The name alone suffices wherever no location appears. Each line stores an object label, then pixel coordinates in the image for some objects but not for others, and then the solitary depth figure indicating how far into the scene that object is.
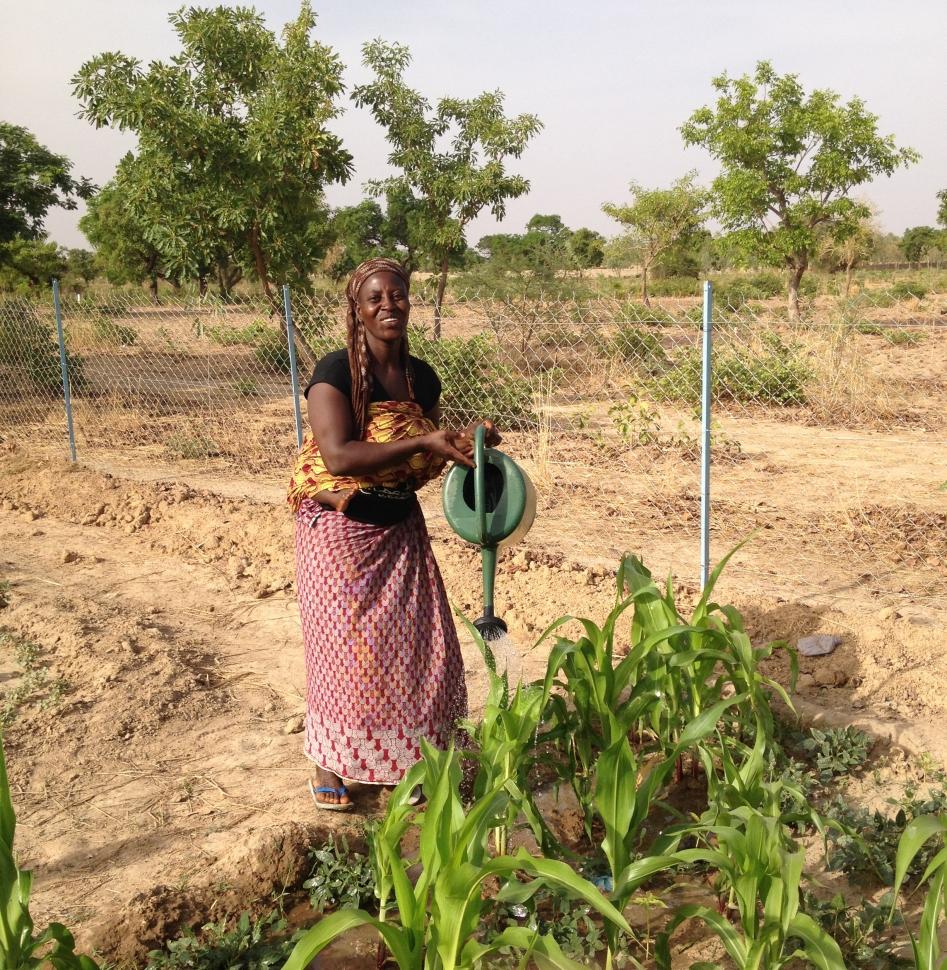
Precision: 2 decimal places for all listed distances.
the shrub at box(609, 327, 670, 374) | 10.92
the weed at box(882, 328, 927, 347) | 13.56
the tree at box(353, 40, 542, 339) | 12.12
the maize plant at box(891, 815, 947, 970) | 1.72
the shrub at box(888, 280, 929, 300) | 22.83
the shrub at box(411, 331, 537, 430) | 8.91
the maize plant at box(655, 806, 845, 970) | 1.83
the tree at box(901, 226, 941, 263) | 42.03
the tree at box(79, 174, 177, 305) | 27.58
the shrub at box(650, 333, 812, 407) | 8.14
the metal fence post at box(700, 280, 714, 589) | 3.98
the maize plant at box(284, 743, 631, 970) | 1.69
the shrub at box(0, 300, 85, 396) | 10.97
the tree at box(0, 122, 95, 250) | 13.66
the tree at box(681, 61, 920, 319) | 17.22
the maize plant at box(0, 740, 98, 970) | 1.80
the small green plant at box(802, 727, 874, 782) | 2.99
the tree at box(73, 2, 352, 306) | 9.80
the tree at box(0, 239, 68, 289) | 17.15
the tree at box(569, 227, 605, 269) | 38.41
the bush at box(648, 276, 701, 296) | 29.95
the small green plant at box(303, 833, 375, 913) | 2.47
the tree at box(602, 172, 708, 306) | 25.28
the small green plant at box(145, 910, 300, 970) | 2.18
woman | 2.60
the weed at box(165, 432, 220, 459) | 8.48
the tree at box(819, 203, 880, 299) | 18.45
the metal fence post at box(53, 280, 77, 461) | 7.63
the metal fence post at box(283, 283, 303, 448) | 5.99
